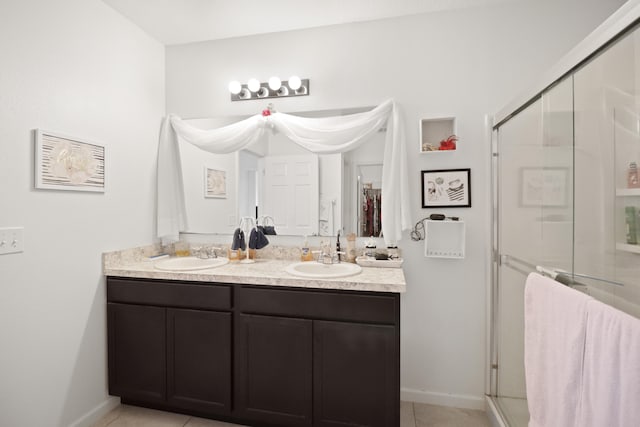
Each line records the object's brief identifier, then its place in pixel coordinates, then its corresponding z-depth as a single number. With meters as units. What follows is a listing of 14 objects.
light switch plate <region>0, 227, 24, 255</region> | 1.47
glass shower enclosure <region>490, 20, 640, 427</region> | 0.94
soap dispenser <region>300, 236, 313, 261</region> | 2.22
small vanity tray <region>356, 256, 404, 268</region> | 1.99
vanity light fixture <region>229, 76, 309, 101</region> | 2.25
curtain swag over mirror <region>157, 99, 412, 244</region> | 2.07
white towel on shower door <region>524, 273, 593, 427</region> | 1.01
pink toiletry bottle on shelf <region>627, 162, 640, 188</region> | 0.92
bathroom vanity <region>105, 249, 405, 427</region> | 1.62
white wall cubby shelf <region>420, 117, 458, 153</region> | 2.08
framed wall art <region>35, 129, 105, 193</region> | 1.62
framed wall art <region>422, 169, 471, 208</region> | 2.06
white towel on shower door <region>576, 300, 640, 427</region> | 0.79
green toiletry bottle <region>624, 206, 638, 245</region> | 0.93
